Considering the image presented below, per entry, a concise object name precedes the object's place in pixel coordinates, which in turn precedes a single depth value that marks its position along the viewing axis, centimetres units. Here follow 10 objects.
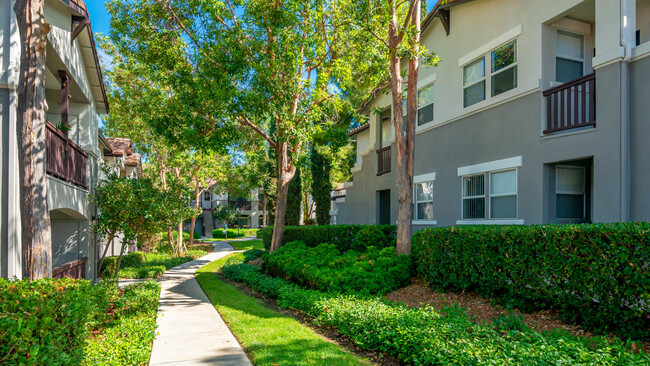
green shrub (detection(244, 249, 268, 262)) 1994
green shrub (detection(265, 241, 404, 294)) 963
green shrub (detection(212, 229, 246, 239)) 4900
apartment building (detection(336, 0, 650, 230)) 825
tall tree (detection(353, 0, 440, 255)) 1109
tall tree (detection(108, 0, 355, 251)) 1380
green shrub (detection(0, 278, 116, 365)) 385
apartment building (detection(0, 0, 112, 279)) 728
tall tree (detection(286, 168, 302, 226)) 2758
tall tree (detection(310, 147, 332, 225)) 2669
